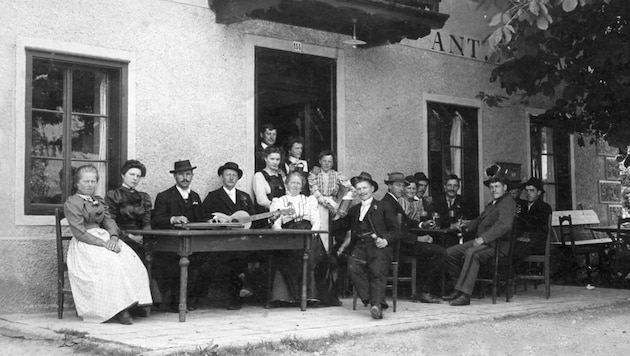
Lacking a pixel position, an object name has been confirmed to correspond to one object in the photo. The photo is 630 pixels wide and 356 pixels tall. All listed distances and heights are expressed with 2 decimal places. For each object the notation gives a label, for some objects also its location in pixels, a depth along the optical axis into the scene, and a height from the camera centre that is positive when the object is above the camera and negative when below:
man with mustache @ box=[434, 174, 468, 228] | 11.46 -0.02
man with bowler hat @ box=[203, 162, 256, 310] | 9.13 -0.03
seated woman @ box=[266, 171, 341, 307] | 9.25 -0.66
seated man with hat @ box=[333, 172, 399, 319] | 8.48 -0.43
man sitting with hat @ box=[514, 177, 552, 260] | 10.70 -0.28
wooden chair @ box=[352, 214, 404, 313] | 8.78 -0.74
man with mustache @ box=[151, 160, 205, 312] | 8.88 -0.12
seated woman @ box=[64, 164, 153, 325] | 7.75 -0.57
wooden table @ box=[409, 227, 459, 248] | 10.24 -0.38
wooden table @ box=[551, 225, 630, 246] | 12.62 -0.67
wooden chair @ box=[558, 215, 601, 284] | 12.88 -0.74
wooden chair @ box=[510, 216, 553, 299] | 10.37 -0.74
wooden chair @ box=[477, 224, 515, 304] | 9.90 -0.82
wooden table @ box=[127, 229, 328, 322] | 7.81 -0.38
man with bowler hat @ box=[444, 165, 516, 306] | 9.79 -0.49
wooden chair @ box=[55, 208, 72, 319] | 8.07 -0.61
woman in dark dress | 8.67 -0.01
